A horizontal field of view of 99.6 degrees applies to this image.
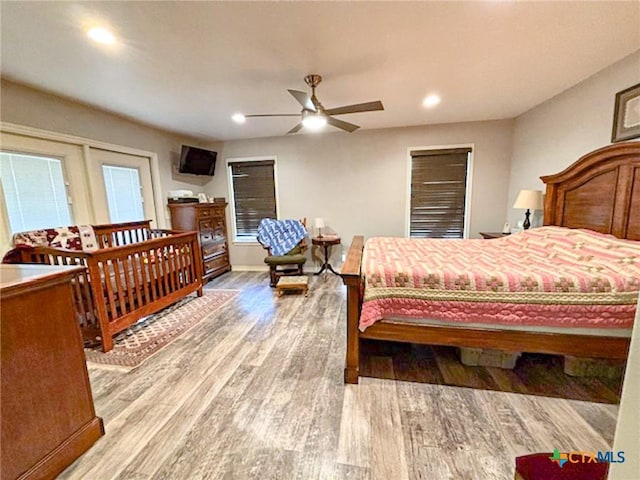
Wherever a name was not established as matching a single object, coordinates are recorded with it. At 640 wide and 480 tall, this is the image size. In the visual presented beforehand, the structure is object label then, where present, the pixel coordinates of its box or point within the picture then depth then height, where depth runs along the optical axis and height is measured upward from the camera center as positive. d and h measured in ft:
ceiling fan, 7.79 +2.93
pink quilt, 5.51 -1.83
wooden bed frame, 5.81 -1.48
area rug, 7.66 -4.01
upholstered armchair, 13.79 -2.54
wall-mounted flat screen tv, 14.43 +2.79
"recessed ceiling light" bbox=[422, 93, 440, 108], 10.12 +4.03
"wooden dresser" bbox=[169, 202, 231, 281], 14.15 -0.86
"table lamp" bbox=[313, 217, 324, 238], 14.92 -0.86
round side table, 14.56 -1.92
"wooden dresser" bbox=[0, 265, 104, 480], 3.90 -2.57
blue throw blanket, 14.17 -1.37
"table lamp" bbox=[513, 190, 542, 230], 10.41 +0.06
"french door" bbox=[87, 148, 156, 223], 10.97 +1.19
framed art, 7.11 +2.27
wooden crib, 7.90 -2.13
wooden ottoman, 12.14 -3.40
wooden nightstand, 12.22 -1.50
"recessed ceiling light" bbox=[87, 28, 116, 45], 5.88 +3.95
